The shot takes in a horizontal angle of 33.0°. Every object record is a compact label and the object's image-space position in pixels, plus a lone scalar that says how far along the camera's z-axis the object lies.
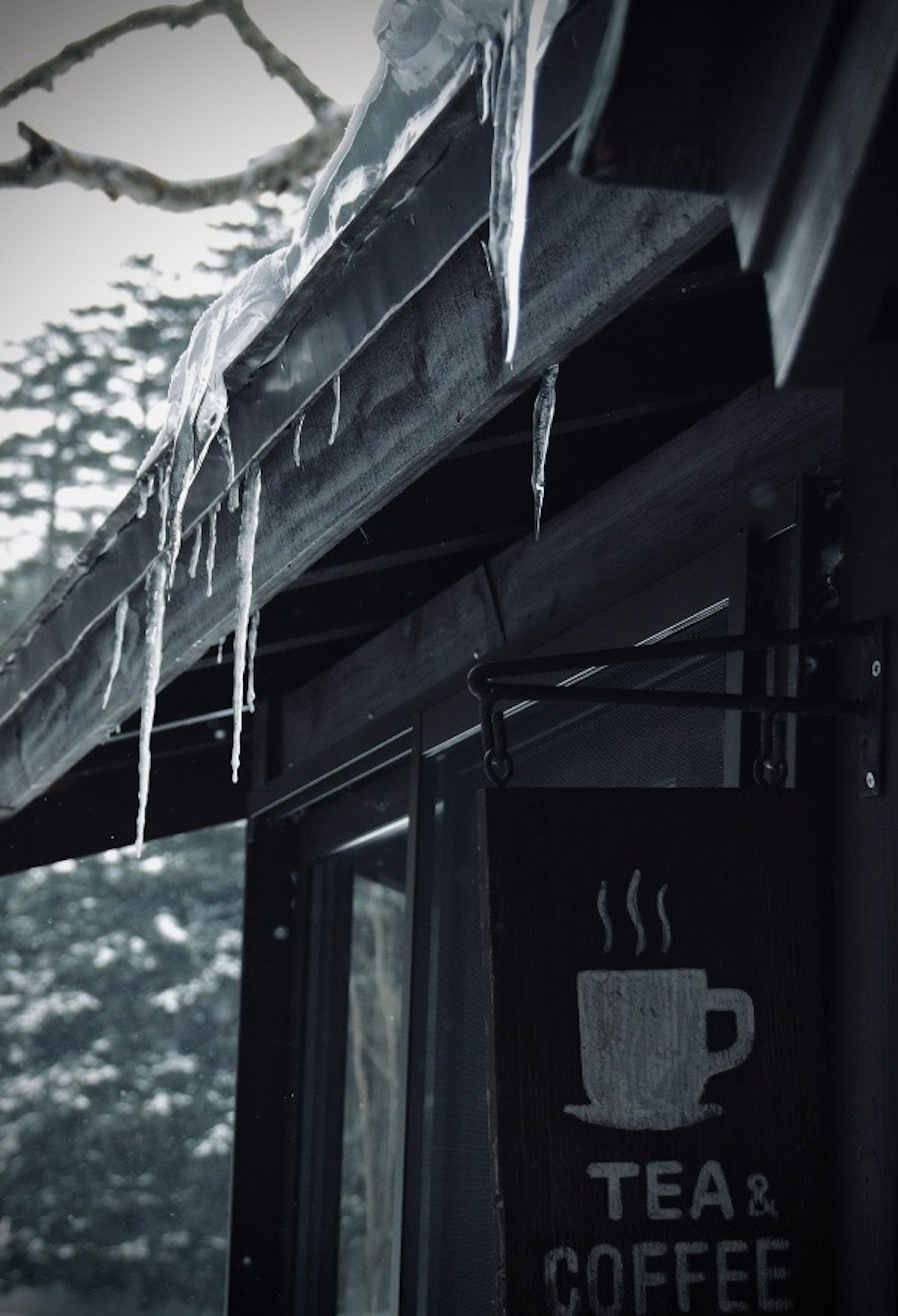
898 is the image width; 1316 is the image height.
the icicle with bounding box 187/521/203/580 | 2.69
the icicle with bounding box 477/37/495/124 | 1.40
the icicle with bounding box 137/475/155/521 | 2.66
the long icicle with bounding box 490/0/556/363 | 1.37
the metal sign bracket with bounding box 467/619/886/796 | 1.75
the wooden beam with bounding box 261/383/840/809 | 2.27
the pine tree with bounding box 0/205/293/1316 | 15.93
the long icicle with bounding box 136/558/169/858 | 2.81
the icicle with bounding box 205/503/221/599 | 2.59
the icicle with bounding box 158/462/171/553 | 2.53
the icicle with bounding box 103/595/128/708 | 3.13
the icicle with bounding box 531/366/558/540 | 1.93
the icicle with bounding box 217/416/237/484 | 2.35
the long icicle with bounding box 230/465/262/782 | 2.46
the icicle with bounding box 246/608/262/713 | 3.21
